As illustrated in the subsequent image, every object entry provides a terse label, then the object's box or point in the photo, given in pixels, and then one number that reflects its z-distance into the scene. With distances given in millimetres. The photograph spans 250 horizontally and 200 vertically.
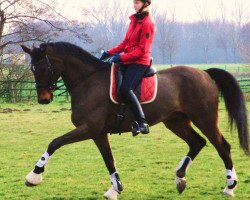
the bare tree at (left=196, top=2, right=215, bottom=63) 91000
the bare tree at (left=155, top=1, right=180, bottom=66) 71112
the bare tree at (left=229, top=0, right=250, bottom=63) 81438
